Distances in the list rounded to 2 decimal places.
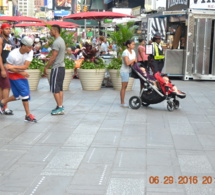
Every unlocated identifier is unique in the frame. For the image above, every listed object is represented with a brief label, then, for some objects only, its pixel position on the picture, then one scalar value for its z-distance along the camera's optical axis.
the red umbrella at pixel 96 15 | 17.09
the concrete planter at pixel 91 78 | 13.52
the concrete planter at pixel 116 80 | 13.64
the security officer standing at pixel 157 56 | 13.28
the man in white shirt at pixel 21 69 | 8.29
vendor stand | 16.66
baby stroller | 10.05
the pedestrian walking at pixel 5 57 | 9.13
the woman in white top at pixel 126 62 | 10.35
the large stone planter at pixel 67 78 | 13.57
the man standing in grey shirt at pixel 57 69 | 9.29
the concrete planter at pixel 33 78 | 13.51
